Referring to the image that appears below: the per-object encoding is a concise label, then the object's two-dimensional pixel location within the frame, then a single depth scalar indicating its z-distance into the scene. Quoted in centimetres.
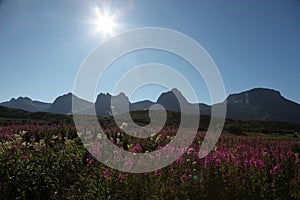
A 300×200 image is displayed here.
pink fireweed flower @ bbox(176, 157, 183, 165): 421
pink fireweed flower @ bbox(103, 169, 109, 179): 351
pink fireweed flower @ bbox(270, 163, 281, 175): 384
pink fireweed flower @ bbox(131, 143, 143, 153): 460
